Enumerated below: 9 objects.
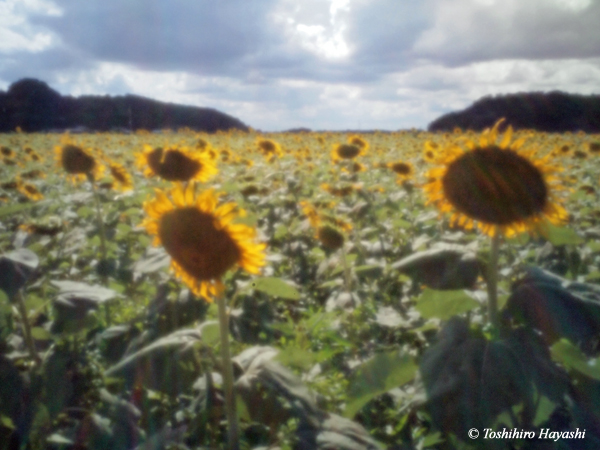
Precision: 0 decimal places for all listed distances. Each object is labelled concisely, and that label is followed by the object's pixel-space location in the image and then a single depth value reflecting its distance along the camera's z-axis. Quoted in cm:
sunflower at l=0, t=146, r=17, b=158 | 734
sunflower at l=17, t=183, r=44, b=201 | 449
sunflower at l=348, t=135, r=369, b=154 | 584
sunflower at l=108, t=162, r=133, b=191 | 372
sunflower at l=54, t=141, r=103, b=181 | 308
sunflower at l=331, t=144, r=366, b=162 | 543
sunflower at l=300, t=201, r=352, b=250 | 268
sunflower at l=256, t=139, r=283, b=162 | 582
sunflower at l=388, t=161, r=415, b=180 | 500
